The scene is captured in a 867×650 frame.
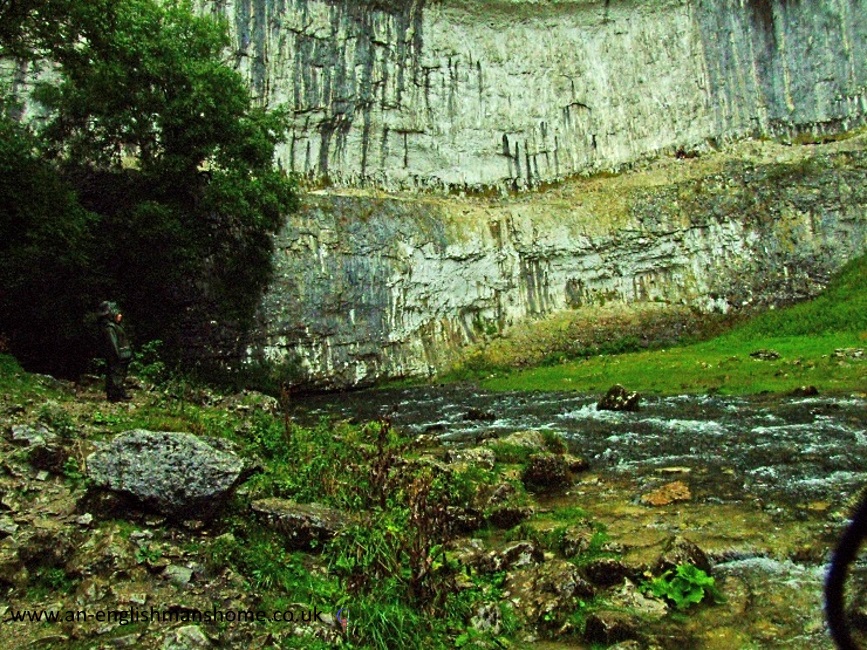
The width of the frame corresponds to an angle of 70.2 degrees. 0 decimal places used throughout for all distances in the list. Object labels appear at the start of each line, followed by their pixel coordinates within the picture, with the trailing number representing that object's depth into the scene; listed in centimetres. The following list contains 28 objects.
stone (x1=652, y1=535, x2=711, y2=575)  682
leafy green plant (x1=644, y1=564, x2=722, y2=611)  636
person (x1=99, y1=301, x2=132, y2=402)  1427
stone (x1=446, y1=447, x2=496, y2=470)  1187
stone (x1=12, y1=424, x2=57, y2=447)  846
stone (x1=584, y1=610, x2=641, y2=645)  571
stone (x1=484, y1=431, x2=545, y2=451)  1348
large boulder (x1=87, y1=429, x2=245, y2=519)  688
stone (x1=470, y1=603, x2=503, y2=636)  597
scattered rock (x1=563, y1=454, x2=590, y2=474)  1234
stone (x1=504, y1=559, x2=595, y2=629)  623
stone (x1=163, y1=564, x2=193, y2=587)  600
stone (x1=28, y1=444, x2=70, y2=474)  781
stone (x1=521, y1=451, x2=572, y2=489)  1125
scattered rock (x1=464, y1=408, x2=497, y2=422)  2055
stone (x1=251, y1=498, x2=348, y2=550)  725
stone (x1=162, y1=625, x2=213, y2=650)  498
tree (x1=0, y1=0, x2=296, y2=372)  2362
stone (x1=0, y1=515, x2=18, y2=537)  629
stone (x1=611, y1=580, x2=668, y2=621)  620
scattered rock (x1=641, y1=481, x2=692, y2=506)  979
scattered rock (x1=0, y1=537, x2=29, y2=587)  567
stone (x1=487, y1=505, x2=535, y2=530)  901
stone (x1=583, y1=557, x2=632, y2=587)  686
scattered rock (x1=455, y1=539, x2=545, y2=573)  734
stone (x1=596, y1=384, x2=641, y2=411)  2011
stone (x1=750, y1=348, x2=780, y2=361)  2928
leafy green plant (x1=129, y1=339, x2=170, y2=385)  1613
